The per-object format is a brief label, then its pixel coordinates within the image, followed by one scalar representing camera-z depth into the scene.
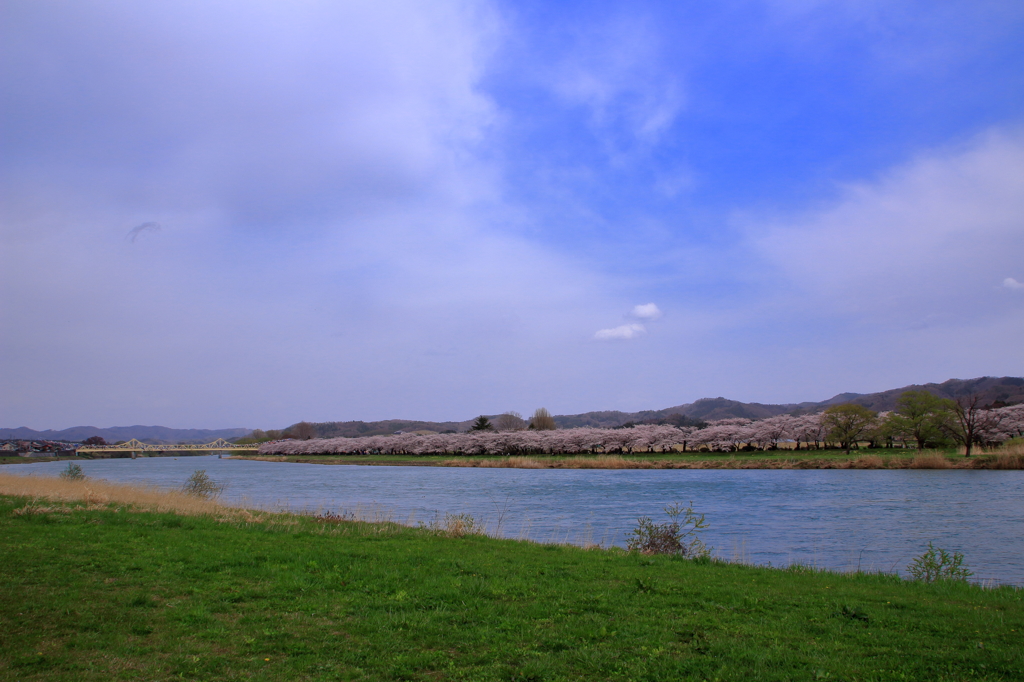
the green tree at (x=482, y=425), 139.00
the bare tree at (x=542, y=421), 165.21
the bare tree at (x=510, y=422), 168.25
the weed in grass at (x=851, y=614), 8.89
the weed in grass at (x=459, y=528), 17.33
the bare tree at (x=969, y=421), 61.53
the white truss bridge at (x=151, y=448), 166.38
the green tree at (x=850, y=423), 76.94
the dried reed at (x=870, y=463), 61.34
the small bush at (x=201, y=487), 32.38
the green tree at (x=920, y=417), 68.19
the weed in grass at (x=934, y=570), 13.25
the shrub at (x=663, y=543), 15.86
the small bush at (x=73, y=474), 39.62
